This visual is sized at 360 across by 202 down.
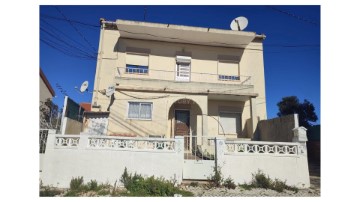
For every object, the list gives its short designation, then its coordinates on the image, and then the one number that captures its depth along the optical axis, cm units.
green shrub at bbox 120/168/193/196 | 497
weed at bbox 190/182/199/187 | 566
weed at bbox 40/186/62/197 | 489
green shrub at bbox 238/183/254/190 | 557
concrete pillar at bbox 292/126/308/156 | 596
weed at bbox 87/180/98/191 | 529
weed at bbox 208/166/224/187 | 563
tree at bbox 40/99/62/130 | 784
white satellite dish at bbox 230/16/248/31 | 1059
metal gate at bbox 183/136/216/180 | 584
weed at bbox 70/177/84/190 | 533
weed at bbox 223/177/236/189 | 554
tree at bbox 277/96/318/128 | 1792
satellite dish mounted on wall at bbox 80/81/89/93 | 929
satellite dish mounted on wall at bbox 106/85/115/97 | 880
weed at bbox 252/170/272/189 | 562
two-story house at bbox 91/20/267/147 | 909
